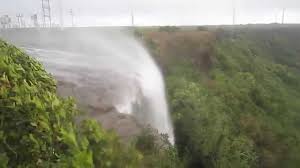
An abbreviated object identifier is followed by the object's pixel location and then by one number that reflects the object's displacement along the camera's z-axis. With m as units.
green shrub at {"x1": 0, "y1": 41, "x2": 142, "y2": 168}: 3.36
